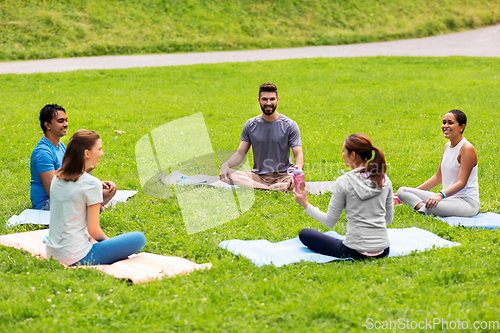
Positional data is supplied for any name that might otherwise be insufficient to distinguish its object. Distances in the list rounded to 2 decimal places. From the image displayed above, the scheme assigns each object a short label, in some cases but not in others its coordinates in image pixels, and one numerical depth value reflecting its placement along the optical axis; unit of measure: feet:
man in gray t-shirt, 48.29
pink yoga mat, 29.25
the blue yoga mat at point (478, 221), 38.63
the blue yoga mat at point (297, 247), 31.81
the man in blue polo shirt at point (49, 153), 40.09
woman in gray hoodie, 28.55
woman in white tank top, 40.27
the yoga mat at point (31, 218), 40.14
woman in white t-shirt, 28.91
